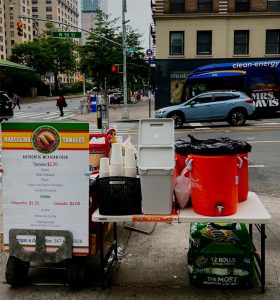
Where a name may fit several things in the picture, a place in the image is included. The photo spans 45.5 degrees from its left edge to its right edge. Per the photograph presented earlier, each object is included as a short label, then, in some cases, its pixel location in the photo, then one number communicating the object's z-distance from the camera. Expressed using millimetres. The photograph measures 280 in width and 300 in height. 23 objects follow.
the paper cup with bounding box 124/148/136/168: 3148
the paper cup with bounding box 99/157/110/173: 3136
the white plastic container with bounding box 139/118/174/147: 3019
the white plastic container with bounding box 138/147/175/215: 2909
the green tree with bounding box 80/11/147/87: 29751
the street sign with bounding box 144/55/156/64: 20252
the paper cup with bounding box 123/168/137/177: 3130
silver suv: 15906
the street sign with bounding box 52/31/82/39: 18175
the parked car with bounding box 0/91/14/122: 19053
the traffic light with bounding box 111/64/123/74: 20887
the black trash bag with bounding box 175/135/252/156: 2867
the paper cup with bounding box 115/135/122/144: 4229
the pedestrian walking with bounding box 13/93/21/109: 33134
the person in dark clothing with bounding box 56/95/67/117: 24701
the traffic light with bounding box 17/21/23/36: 19499
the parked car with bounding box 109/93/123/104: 36545
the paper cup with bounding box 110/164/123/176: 3113
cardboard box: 3215
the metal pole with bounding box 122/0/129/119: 20418
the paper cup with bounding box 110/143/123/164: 3139
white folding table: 2890
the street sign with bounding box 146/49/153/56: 20779
